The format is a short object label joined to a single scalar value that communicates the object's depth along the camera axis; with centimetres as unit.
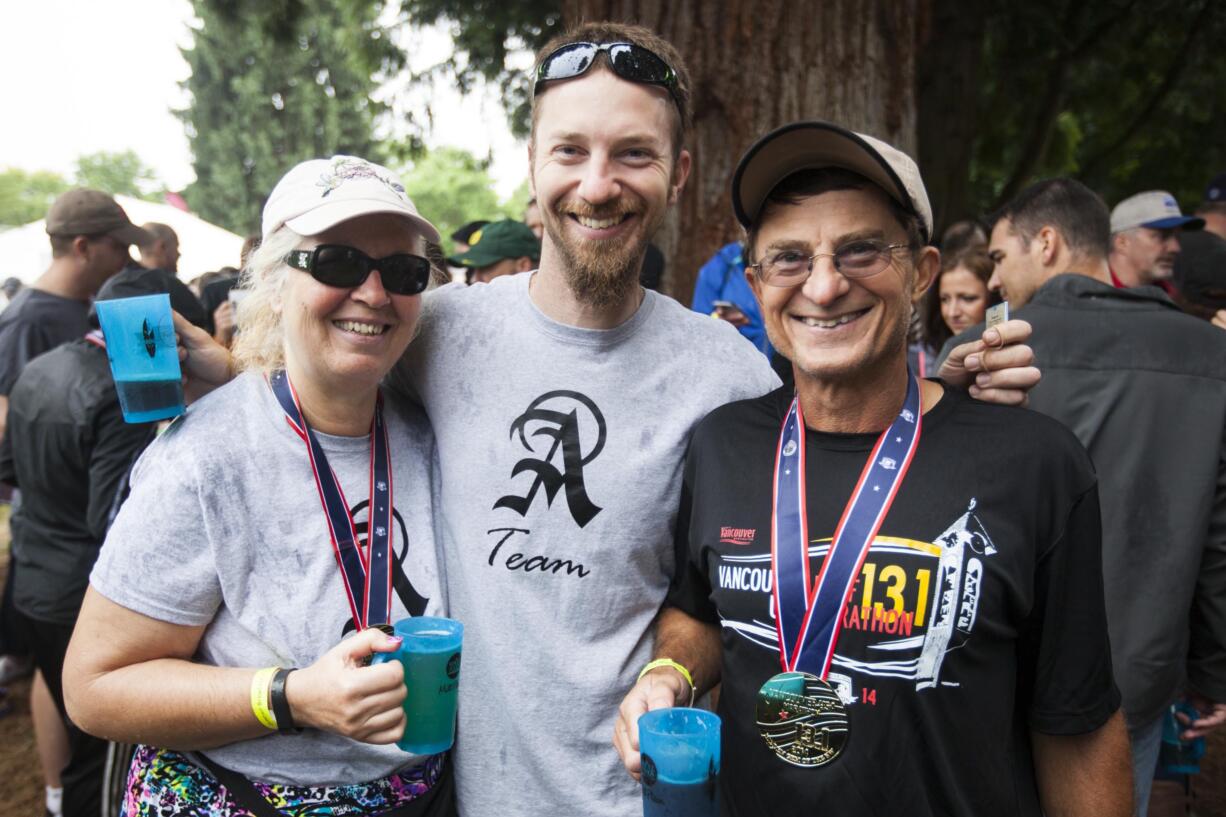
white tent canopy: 1092
